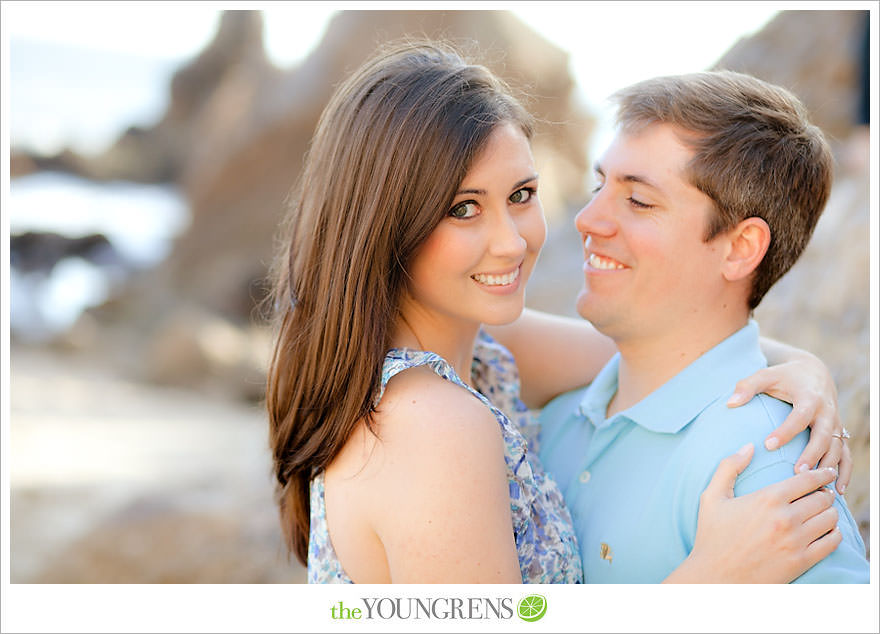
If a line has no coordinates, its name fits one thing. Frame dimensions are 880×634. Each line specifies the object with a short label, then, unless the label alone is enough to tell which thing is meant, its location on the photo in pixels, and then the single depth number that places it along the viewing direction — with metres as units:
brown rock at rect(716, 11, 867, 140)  5.91
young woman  1.81
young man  2.21
